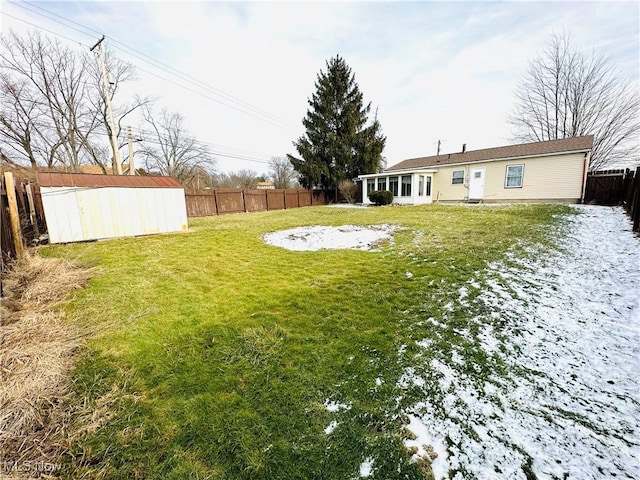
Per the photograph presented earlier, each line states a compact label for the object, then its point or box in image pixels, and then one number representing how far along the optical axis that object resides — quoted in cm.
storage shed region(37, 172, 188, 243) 684
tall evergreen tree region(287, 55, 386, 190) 2278
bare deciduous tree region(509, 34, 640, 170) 1880
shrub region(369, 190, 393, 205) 1720
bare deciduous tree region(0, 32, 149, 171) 1758
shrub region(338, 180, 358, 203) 2161
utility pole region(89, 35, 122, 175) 1218
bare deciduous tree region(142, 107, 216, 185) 2907
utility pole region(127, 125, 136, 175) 1590
